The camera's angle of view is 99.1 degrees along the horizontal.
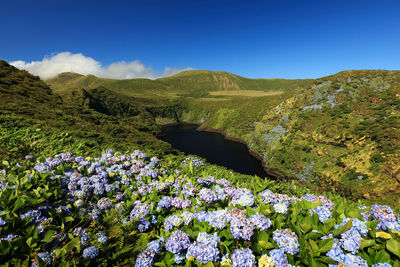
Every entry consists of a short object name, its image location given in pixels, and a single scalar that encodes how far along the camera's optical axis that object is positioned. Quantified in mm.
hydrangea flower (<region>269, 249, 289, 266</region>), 2395
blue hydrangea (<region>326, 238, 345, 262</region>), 2438
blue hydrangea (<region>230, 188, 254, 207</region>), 3516
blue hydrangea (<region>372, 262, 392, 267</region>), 2285
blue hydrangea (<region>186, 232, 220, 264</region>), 2484
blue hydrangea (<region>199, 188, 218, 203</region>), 3814
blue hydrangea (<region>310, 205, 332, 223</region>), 3076
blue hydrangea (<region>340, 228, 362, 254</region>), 2520
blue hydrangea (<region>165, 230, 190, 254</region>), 2680
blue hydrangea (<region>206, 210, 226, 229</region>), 2956
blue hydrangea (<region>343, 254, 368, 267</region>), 2315
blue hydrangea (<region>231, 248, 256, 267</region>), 2406
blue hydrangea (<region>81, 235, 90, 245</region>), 2872
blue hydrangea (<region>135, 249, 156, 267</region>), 2610
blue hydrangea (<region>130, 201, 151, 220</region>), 3564
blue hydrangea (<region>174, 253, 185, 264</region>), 2646
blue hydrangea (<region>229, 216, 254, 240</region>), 2670
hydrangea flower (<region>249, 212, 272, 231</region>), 2799
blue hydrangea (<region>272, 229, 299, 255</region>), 2494
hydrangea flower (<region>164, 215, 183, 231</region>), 3211
